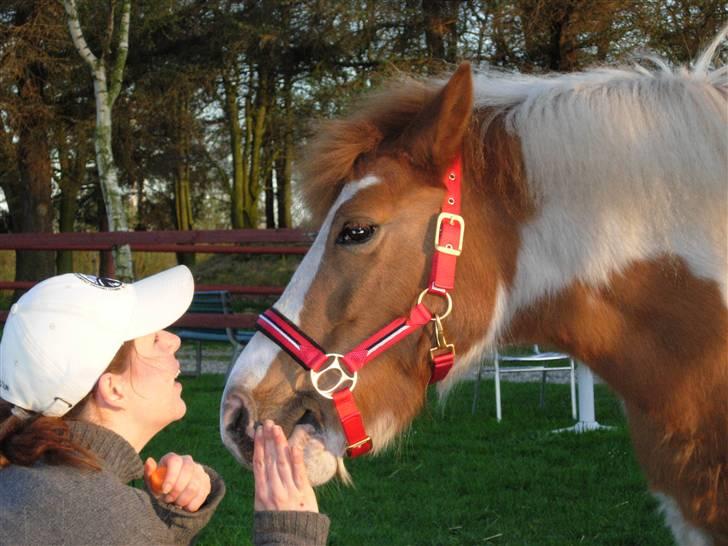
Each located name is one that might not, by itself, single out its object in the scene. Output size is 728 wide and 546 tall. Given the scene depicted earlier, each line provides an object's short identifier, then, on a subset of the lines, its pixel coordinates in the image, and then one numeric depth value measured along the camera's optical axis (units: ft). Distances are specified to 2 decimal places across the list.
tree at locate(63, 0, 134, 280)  38.25
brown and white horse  7.35
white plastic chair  21.98
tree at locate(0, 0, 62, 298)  48.78
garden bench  31.04
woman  5.19
